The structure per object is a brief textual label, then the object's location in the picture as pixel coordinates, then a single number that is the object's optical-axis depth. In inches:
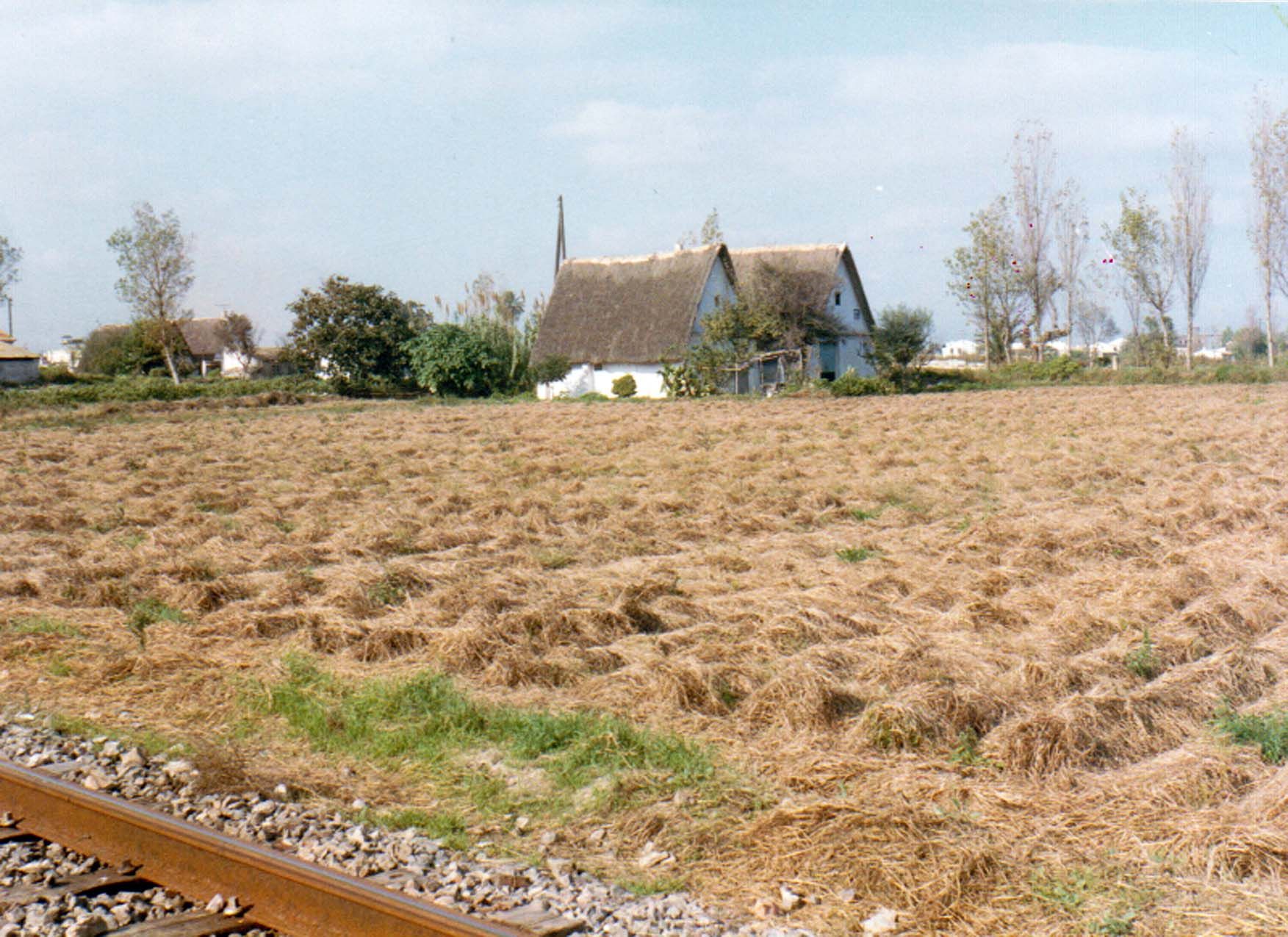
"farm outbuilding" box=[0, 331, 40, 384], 2218.3
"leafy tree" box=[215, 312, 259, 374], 2476.6
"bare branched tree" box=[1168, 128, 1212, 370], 2177.7
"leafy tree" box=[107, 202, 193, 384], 2049.7
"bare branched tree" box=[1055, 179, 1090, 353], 2289.6
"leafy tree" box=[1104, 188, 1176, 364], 2219.4
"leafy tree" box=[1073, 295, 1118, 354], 2495.1
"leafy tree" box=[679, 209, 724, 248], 2336.4
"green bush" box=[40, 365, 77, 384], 2132.1
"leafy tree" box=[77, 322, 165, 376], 2406.5
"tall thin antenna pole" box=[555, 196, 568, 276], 2202.3
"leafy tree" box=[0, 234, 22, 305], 2313.0
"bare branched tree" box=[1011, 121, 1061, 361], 2206.0
